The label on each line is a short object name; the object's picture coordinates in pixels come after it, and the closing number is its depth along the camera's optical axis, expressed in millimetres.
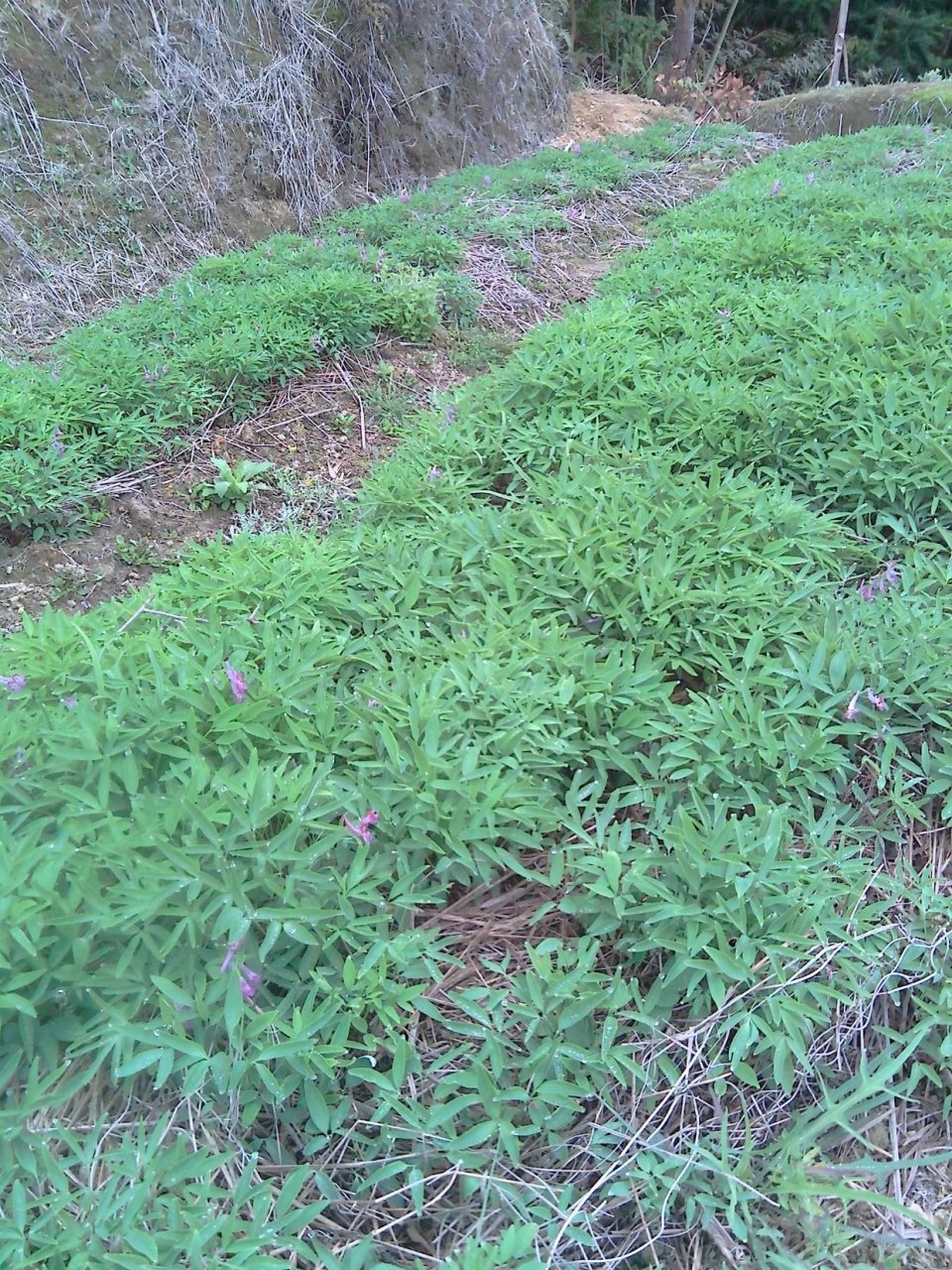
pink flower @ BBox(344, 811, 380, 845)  627
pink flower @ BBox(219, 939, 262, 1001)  569
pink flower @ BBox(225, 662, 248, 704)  696
